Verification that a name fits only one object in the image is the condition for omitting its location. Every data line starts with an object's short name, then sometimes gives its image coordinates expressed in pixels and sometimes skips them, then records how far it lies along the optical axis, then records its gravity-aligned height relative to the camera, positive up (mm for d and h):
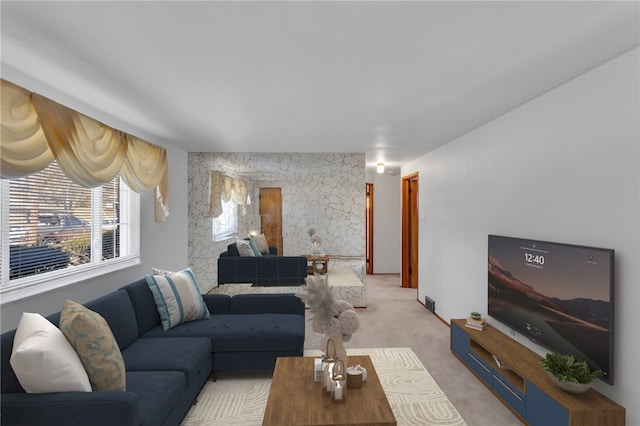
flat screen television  2099 -604
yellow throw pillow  1837 -786
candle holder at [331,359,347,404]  1974 -1032
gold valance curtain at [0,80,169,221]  2070 +532
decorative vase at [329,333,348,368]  2119 -867
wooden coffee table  1790 -1119
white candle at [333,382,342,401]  1970 -1066
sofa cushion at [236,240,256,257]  5199 -564
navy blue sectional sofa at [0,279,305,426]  1633 -1067
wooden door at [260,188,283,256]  5508 -28
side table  5500 -841
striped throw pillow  3061 -820
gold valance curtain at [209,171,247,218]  5500 +365
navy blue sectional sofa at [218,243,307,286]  5184 -881
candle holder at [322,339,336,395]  2049 -972
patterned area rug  2488 -1542
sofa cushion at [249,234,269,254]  5469 -478
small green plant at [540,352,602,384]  2092 -997
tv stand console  1974 -1204
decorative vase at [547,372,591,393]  2080 -1083
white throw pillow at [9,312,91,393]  1620 -759
